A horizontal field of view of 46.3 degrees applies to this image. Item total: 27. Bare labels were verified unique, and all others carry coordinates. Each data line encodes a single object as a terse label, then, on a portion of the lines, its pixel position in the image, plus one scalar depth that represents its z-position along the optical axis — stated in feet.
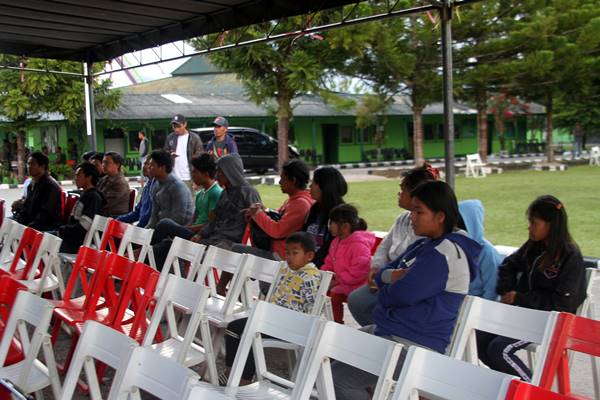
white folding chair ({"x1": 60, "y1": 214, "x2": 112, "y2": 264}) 20.74
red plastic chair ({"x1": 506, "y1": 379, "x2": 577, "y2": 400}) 6.06
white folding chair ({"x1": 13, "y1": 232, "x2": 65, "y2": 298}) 16.70
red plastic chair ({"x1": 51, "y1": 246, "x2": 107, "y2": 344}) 14.23
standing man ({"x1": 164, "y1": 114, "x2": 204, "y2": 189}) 33.04
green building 93.56
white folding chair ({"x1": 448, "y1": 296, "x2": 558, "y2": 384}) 8.68
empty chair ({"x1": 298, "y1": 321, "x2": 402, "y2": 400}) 7.83
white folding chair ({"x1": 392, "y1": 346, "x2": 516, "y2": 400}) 6.74
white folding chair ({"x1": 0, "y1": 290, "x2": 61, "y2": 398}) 10.18
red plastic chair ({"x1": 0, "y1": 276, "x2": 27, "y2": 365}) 11.81
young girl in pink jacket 14.76
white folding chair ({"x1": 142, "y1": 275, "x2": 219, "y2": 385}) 10.86
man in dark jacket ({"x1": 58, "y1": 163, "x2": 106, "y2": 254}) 22.06
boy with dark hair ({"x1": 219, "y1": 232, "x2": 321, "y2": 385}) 12.44
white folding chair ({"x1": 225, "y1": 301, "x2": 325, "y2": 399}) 8.84
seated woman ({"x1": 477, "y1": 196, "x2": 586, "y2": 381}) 11.11
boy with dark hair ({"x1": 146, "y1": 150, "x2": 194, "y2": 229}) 21.70
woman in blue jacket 10.16
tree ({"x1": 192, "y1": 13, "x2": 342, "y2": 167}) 70.13
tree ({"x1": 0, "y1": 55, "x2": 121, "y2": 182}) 74.64
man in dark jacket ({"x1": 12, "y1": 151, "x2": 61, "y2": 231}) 24.39
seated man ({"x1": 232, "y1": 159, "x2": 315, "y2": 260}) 17.20
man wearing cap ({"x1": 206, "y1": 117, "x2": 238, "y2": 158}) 34.99
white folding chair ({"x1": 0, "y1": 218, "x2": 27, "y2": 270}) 20.16
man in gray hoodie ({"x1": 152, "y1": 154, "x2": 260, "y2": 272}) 19.29
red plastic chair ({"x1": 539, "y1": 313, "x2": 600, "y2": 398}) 8.52
